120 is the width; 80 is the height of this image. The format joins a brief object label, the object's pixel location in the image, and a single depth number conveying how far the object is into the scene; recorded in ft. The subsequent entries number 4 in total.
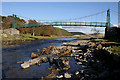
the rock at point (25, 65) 40.25
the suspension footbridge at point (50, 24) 168.98
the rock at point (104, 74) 21.27
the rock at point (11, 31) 148.99
